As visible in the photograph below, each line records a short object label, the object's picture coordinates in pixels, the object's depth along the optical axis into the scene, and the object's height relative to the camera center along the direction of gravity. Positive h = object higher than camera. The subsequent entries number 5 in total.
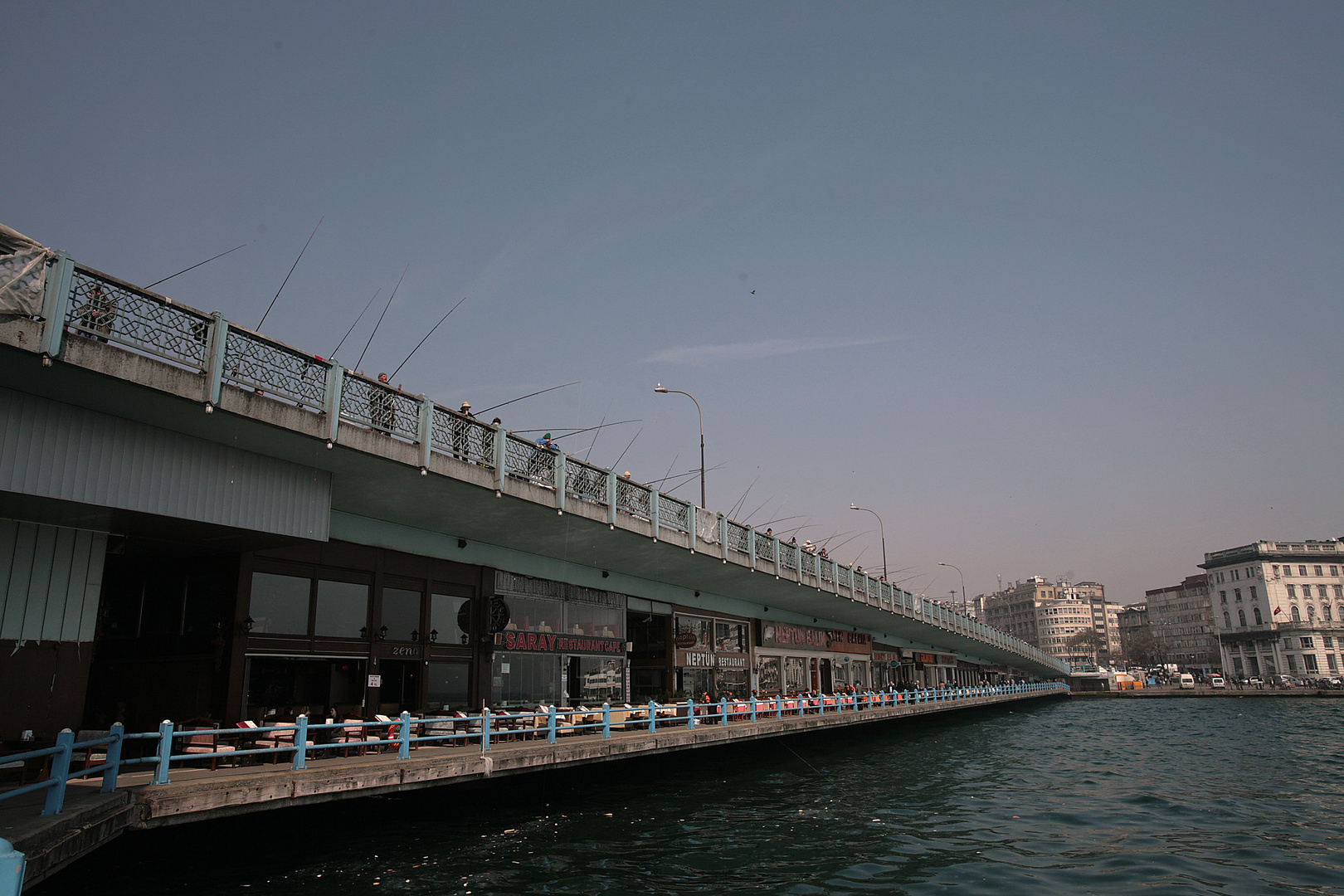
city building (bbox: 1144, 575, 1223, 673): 184.96 +3.29
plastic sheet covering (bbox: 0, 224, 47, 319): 10.88 +5.04
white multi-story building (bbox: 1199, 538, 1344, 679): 127.06 +6.58
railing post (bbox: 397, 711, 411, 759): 14.36 -1.12
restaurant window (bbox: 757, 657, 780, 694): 38.56 -0.60
